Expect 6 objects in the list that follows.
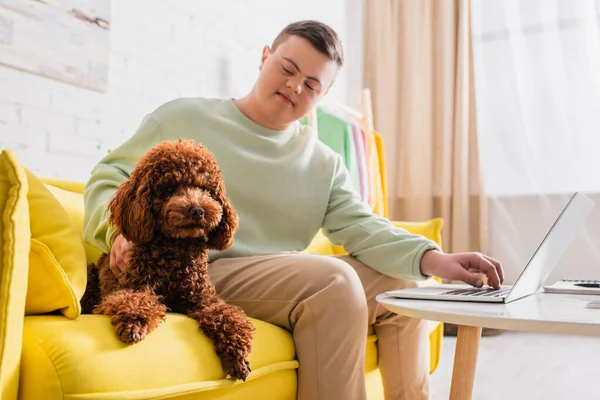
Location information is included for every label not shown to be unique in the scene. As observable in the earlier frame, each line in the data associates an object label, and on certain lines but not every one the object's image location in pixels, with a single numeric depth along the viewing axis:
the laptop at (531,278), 1.21
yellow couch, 0.90
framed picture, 1.93
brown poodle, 1.13
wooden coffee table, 0.92
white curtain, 3.67
